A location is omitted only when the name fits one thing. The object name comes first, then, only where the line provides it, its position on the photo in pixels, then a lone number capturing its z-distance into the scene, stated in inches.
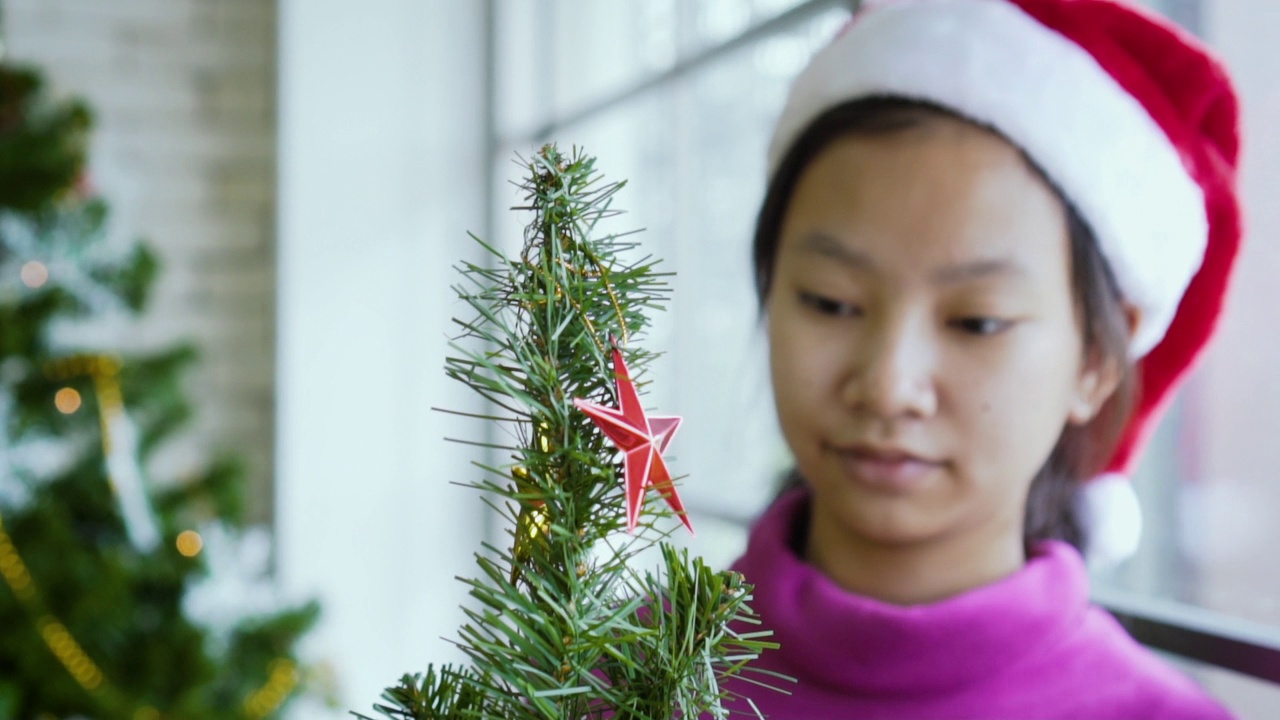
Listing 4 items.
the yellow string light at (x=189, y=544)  86.0
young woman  26.9
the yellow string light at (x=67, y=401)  80.1
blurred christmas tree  78.2
